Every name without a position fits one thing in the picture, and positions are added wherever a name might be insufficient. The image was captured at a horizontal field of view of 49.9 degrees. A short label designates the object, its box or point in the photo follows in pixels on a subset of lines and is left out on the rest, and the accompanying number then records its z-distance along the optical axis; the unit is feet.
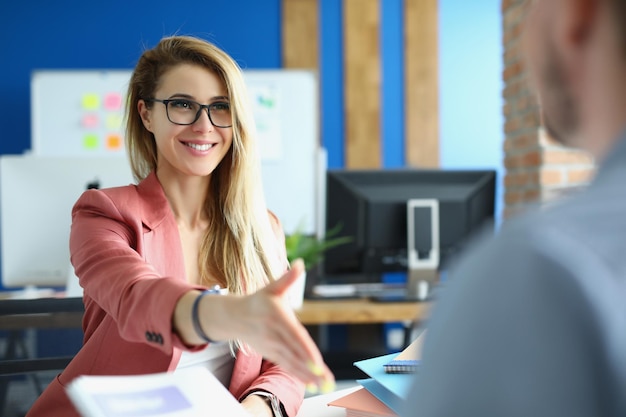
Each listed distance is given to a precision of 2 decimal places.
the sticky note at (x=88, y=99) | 14.57
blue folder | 3.14
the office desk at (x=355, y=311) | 7.65
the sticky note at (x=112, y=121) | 14.61
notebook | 3.40
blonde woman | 3.79
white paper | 2.44
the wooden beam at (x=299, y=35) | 15.55
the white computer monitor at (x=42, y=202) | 7.39
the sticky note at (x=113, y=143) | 14.62
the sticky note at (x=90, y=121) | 14.60
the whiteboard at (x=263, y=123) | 14.48
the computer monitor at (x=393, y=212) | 8.40
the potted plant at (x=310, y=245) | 8.29
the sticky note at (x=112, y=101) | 14.60
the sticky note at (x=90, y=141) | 14.62
